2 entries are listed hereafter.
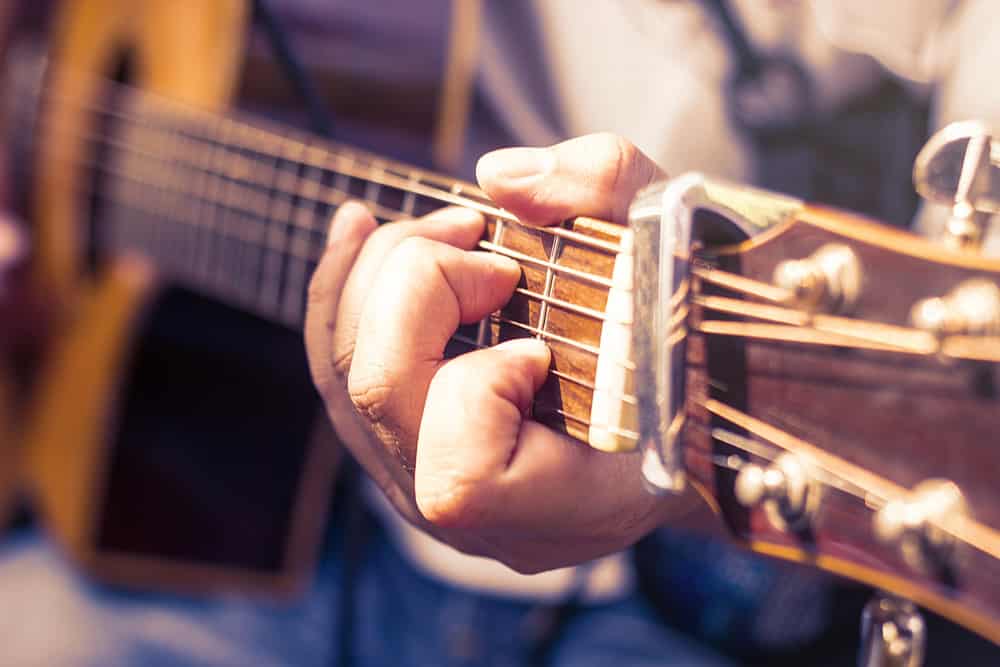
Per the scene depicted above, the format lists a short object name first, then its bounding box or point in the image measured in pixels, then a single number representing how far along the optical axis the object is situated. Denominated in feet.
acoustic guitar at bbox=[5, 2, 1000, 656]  1.59
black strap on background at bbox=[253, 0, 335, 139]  2.15
